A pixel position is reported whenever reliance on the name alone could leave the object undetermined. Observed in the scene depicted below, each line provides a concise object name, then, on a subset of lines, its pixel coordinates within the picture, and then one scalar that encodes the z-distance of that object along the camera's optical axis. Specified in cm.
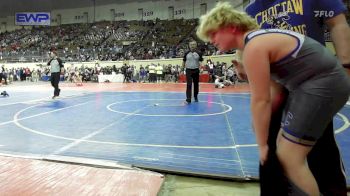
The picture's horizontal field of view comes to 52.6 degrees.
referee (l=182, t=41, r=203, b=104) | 908
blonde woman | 185
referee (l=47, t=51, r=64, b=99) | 1103
